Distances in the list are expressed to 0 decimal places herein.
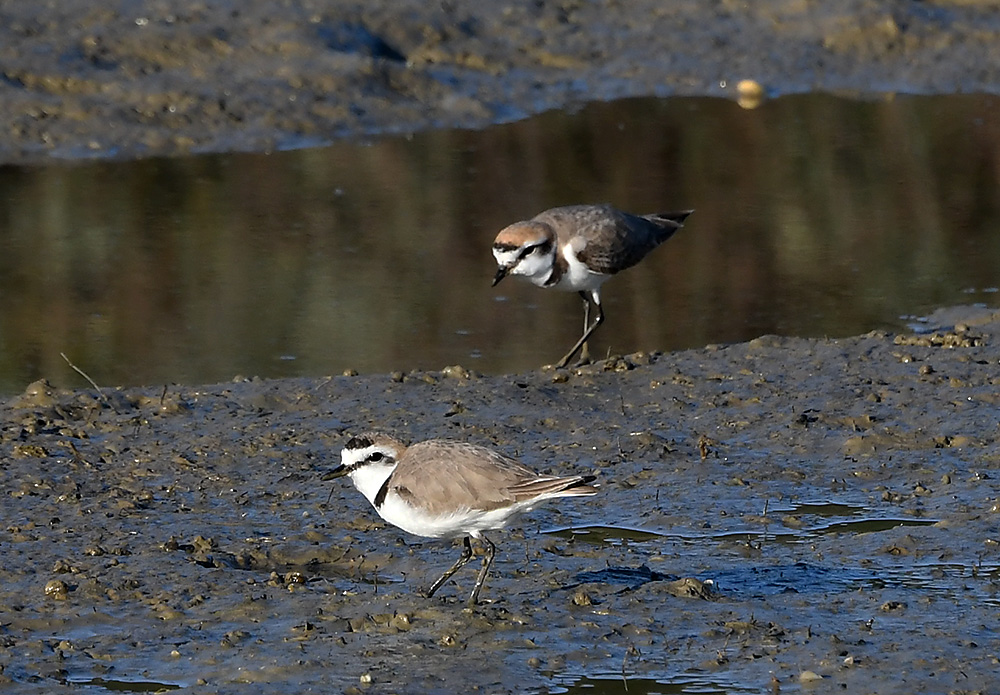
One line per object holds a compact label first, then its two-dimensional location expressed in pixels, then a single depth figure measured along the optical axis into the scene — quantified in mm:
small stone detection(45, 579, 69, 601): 12633
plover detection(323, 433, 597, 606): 11953
